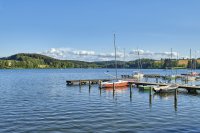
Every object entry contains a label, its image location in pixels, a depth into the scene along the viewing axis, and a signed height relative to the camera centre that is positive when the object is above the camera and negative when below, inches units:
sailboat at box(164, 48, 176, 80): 3378.6 -153.1
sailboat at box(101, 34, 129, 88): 2153.2 -166.7
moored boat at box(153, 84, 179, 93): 1815.6 -183.6
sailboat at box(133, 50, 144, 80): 3293.1 -127.3
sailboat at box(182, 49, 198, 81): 3181.8 -161.0
